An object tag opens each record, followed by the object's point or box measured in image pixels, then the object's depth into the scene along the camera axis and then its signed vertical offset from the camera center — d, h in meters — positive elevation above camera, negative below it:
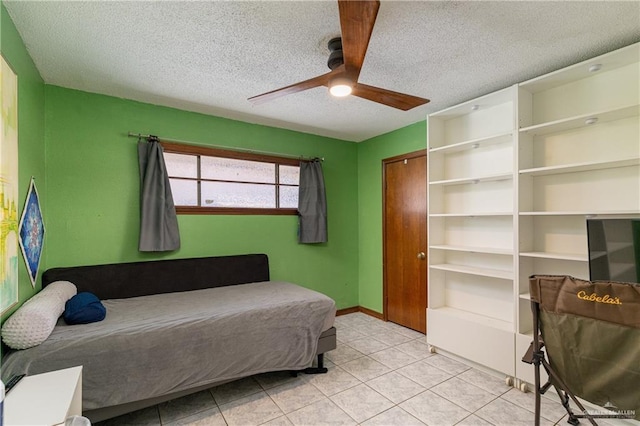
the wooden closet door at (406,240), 3.62 -0.30
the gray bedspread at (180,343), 1.79 -0.85
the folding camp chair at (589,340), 1.42 -0.63
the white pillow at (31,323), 1.64 -0.60
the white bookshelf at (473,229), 2.67 -0.12
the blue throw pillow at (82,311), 2.01 -0.64
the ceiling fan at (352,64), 1.27 +0.87
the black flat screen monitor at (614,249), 1.84 -0.21
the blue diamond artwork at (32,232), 1.99 -0.11
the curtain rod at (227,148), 2.96 +0.80
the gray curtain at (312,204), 3.94 +0.17
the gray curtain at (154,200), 2.91 +0.17
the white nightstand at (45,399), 1.20 -0.80
